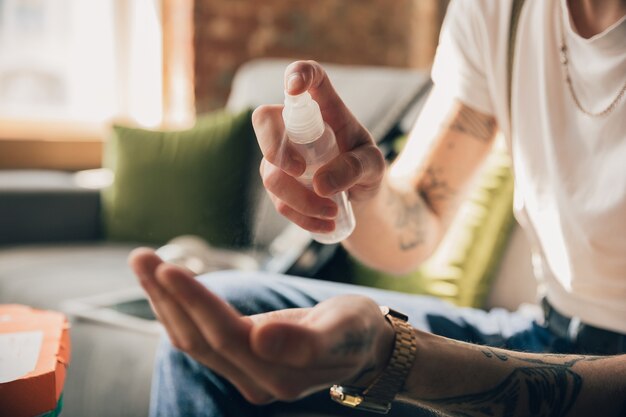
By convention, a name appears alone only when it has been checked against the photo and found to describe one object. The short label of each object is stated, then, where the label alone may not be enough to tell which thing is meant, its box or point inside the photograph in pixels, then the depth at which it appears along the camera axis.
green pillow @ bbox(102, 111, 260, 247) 1.63
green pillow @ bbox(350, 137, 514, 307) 1.11
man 0.46
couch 1.09
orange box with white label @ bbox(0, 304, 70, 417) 0.58
